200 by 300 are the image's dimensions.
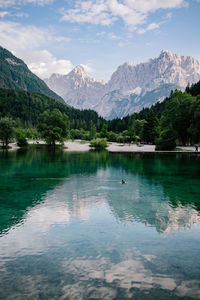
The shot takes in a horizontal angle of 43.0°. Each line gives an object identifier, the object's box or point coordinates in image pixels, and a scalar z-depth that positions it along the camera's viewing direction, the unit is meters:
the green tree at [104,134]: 144.39
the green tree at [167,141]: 70.50
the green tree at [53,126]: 88.19
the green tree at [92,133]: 166.88
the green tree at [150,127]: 105.56
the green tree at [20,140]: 97.70
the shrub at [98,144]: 90.81
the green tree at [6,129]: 81.44
